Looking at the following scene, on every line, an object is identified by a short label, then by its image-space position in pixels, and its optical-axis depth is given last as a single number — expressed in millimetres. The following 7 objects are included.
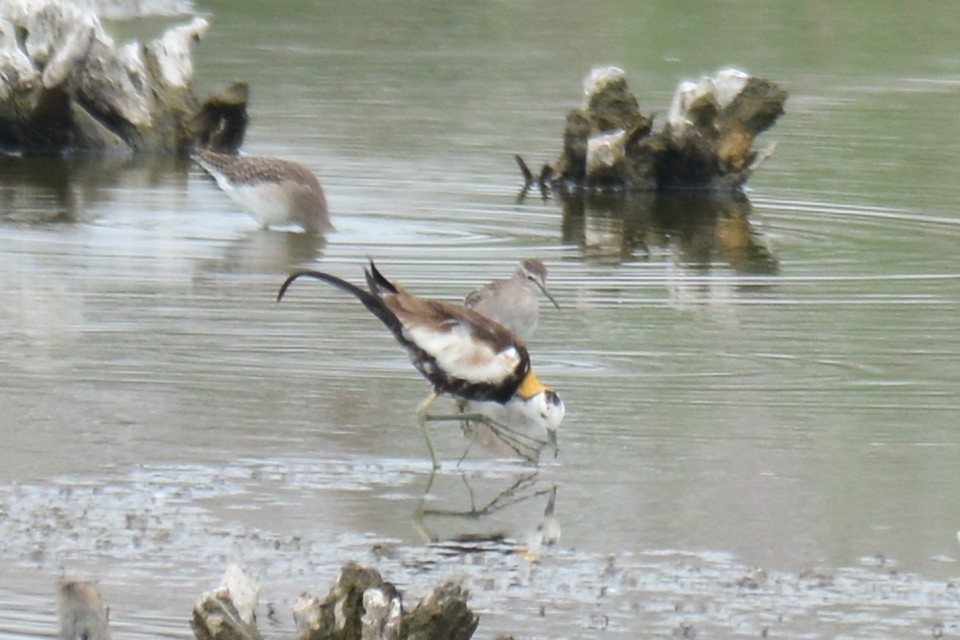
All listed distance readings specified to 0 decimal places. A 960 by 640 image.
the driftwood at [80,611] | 11234
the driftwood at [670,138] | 33406
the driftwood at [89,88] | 35000
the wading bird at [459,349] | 16969
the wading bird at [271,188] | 29453
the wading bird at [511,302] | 20672
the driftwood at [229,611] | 11344
